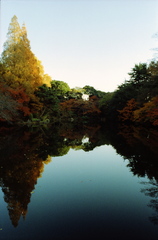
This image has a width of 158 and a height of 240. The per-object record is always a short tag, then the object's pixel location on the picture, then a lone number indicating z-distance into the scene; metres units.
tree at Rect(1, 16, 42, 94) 22.04
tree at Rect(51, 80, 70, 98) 52.22
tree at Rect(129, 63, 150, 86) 30.73
